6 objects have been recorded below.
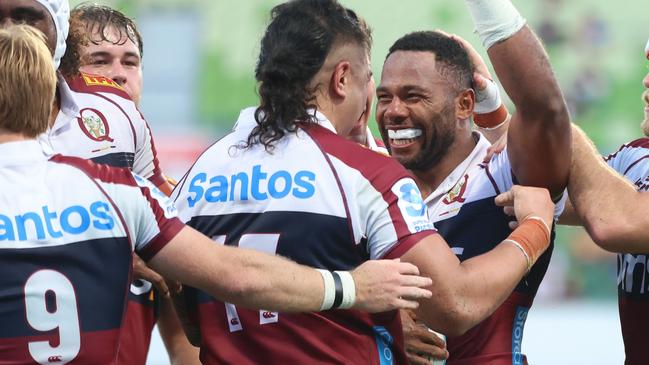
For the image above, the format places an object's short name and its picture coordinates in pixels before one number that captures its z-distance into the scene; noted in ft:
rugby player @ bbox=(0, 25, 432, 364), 21.43
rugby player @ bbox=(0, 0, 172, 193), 29.12
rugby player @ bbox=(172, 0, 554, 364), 23.39
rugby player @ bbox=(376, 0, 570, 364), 25.59
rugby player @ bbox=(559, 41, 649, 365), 27.43
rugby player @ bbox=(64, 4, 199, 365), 32.04
